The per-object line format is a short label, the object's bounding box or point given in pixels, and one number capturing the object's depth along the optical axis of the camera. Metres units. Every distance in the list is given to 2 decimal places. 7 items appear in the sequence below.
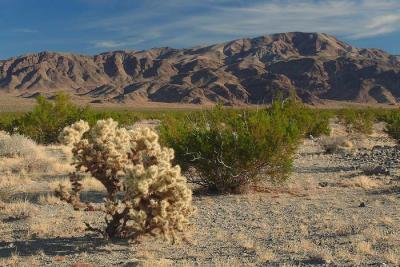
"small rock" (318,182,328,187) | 15.83
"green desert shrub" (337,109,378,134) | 39.75
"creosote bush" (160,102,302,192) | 14.64
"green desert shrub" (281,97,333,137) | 29.38
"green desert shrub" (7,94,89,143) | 30.11
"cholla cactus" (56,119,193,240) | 8.70
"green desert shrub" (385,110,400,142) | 27.59
